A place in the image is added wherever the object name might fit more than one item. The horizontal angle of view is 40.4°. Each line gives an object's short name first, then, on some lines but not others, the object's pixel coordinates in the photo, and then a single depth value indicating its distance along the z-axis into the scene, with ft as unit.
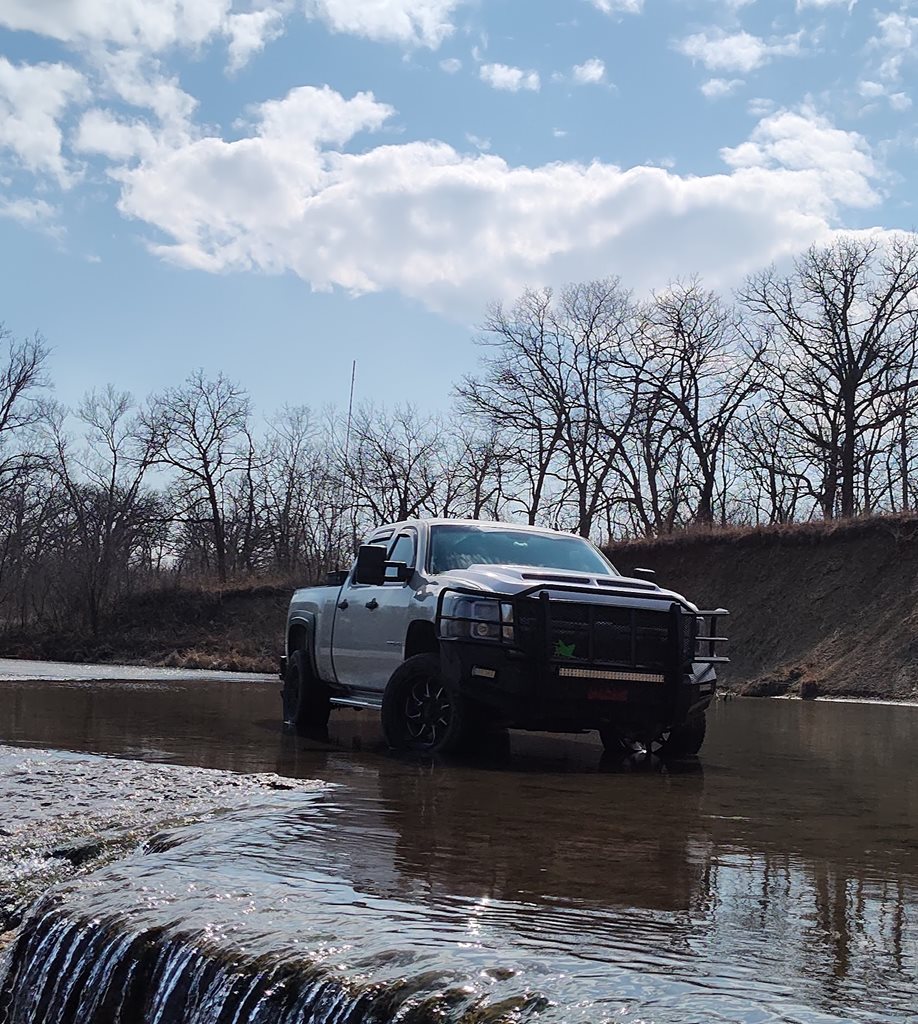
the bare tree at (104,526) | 173.88
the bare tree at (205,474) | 230.07
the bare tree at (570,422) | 205.46
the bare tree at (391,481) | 217.15
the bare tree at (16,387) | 210.38
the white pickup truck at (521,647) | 30.53
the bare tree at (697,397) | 202.59
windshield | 35.42
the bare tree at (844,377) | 185.68
